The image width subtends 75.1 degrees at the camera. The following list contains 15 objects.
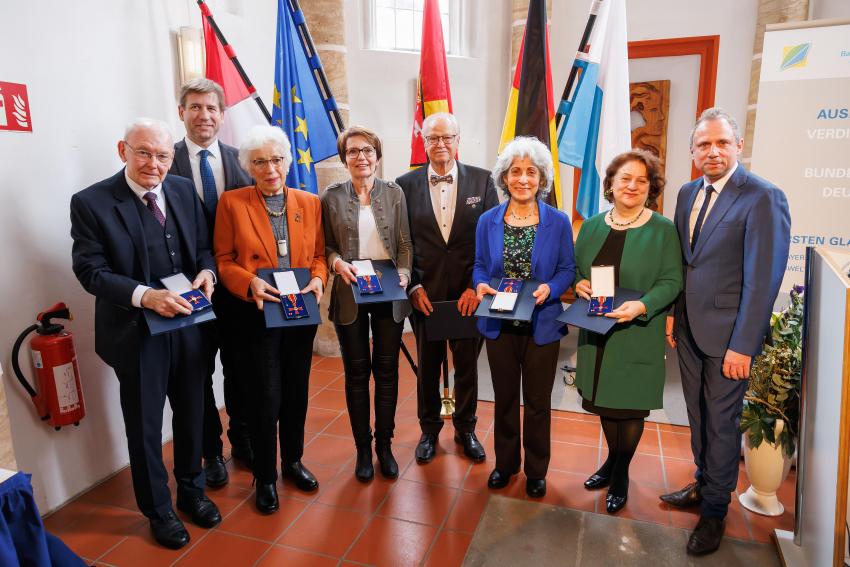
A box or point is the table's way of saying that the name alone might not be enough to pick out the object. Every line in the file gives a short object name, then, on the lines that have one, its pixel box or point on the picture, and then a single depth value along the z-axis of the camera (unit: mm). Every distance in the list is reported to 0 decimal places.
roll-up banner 3215
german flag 3896
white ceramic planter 2539
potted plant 2512
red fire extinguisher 2480
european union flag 3842
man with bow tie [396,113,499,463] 2824
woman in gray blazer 2607
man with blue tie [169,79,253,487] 2619
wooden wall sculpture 5328
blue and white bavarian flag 3924
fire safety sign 2363
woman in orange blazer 2396
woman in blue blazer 2445
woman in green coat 2250
